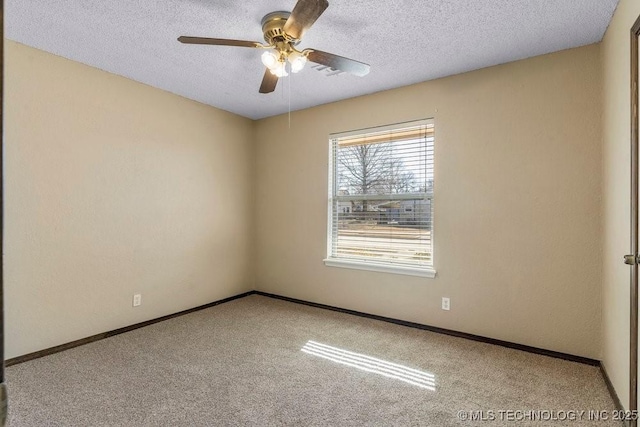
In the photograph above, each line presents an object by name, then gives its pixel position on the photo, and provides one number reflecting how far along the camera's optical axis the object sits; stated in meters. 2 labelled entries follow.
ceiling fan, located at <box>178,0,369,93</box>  1.97
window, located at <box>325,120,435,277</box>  3.45
